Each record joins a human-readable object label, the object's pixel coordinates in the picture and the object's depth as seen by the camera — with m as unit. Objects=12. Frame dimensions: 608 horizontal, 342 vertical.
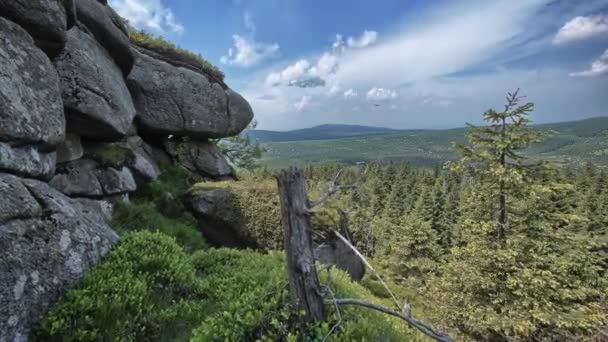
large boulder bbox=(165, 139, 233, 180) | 15.98
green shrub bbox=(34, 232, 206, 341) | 4.74
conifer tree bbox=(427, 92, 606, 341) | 13.70
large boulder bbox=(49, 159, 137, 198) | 8.98
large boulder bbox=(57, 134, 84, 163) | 8.93
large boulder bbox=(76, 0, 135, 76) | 10.16
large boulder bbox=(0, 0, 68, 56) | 6.56
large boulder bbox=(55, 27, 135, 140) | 8.72
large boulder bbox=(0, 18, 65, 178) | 5.86
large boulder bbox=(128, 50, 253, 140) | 13.88
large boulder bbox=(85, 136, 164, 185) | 10.56
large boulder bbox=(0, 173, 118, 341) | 4.41
